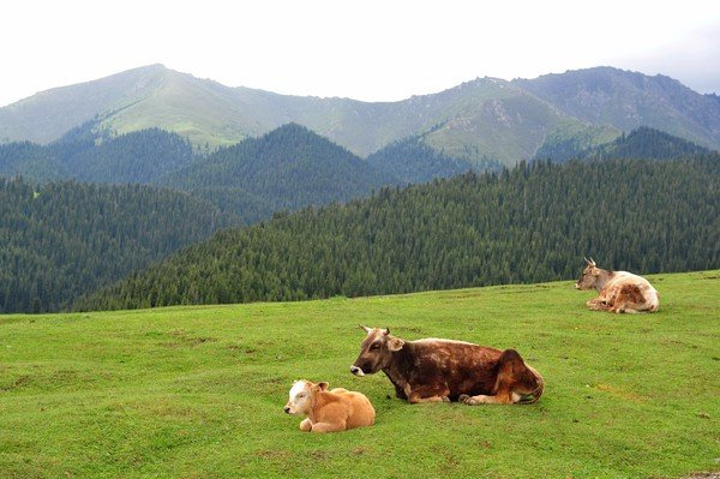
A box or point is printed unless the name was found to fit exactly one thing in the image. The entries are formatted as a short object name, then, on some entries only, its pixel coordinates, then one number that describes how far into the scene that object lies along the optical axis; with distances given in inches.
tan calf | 644.7
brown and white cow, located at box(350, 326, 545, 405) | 741.3
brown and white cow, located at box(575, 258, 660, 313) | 1439.5
